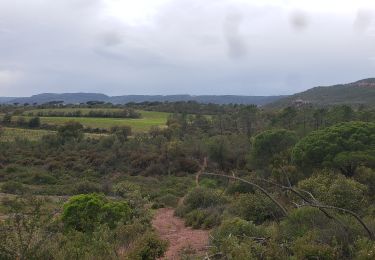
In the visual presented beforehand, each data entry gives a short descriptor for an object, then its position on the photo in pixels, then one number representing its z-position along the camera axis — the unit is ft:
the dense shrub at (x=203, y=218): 64.85
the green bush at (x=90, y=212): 52.85
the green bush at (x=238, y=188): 84.94
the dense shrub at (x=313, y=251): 29.50
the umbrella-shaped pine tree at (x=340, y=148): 74.64
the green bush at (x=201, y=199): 76.63
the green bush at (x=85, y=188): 107.65
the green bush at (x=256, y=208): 57.88
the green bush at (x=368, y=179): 67.31
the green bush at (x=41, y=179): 128.06
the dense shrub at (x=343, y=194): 47.96
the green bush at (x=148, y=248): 34.06
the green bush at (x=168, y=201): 95.16
